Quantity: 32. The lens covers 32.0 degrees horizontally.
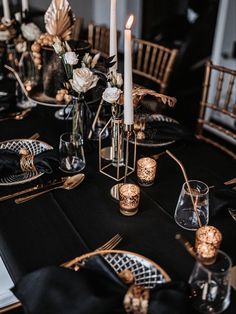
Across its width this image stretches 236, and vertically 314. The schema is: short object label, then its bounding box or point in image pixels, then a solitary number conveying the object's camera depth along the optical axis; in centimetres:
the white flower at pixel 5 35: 169
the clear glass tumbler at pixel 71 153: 116
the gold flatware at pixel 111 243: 91
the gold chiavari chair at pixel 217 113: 164
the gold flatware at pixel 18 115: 149
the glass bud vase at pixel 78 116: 120
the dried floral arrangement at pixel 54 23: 142
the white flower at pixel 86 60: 114
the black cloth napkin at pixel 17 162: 115
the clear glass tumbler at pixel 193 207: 96
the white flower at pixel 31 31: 165
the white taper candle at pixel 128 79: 91
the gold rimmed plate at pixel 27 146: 128
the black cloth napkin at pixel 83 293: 74
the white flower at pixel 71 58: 110
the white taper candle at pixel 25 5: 176
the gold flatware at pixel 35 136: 136
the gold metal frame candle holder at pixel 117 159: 111
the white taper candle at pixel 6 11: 177
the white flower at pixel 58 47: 116
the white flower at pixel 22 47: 168
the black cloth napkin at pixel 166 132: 135
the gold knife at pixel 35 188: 107
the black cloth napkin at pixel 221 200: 103
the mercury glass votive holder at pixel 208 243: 79
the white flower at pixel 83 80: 108
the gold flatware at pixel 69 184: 107
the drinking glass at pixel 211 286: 74
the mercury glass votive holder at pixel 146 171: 111
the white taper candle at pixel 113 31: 117
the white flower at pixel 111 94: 101
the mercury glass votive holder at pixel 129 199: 100
